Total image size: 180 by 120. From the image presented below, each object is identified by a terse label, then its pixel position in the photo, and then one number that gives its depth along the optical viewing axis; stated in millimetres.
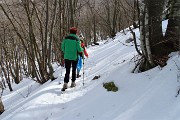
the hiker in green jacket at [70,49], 9211
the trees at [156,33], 7418
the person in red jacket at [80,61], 10411
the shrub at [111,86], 7648
